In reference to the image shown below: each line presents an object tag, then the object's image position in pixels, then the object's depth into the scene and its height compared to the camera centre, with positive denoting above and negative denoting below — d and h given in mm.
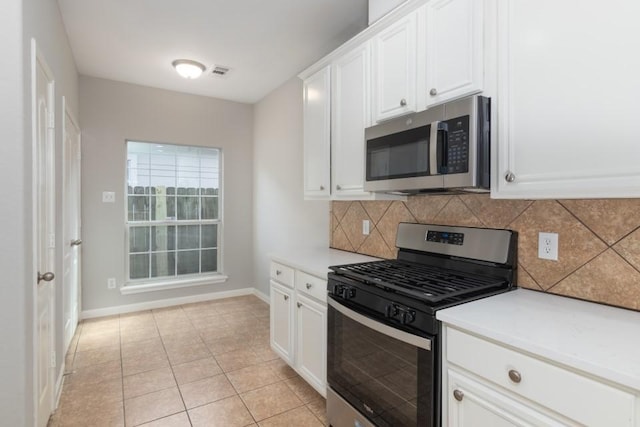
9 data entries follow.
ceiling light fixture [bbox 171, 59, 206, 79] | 3277 +1405
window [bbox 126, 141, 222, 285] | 4141 -25
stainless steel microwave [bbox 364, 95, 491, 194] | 1439 +298
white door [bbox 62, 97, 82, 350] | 2852 -150
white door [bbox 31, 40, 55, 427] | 1654 -96
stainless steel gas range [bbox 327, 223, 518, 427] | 1335 -473
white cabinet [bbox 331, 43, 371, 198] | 2145 +618
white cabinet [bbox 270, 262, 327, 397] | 2068 -768
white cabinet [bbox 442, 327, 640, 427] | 893 -543
